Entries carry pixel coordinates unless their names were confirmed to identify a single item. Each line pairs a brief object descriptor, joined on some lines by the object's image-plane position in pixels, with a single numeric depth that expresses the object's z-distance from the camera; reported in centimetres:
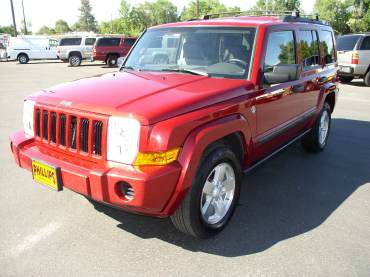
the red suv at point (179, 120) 269
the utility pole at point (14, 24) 4040
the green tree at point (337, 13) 4997
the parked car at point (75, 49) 2569
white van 2758
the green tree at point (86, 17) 12412
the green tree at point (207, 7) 6981
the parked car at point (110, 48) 2370
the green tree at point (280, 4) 5068
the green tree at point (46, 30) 11502
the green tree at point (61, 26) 12769
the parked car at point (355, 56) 1295
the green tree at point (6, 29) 9637
